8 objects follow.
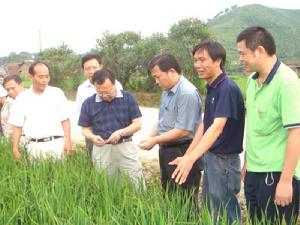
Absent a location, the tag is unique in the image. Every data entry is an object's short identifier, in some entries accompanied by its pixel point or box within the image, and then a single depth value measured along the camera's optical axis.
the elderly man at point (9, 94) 4.50
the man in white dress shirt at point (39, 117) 3.51
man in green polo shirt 1.90
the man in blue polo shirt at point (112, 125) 3.19
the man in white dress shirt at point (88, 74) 3.72
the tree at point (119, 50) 17.57
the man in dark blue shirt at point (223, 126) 2.29
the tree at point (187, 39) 14.53
